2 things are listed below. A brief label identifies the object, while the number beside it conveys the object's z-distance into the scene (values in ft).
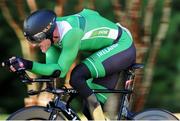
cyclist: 36.65
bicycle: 36.65
